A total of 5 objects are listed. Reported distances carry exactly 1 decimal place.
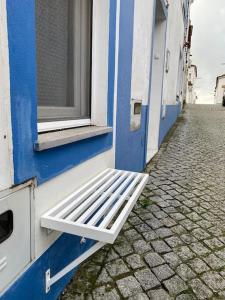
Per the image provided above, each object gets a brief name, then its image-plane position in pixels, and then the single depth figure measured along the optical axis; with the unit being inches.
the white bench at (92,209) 55.2
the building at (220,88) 2126.5
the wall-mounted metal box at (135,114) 138.8
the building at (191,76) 1913.1
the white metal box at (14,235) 46.0
